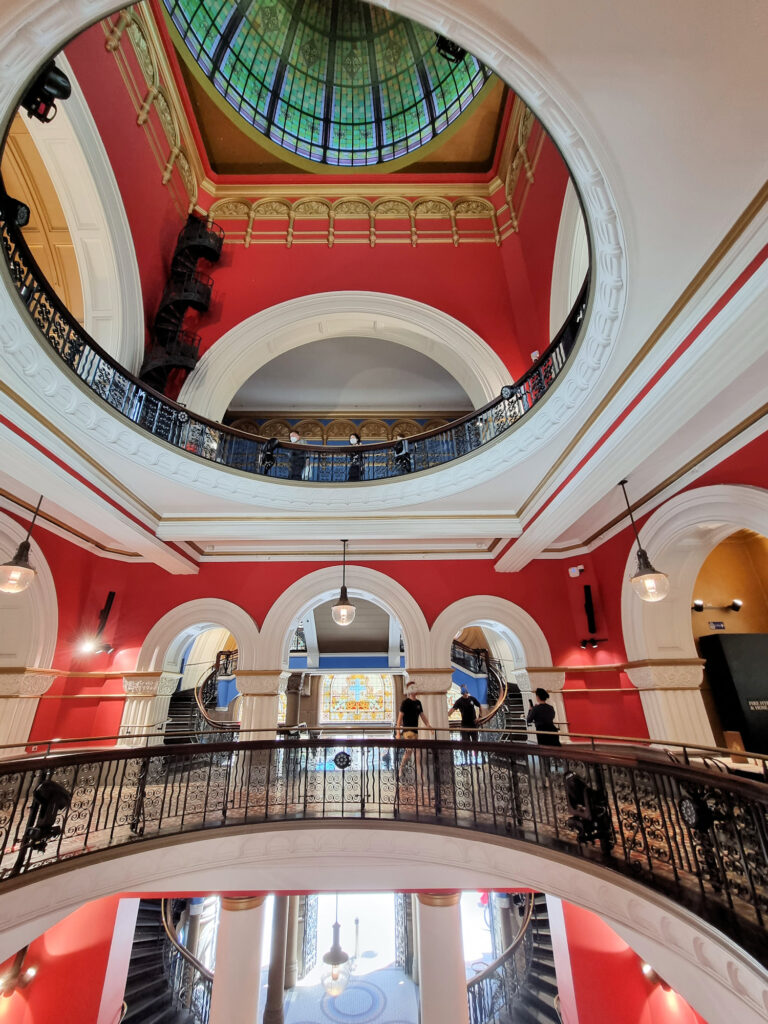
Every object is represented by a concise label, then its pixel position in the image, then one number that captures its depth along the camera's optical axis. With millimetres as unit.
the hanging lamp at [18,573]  4696
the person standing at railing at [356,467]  7375
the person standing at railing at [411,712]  6570
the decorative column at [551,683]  7688
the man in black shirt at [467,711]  7633
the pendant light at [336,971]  11547
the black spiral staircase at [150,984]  8422
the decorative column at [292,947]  11789
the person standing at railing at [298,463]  7434
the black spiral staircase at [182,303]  7980
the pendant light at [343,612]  6621
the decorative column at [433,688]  7718
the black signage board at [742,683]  6328
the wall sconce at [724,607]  7516
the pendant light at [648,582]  4742
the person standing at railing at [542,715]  5941
